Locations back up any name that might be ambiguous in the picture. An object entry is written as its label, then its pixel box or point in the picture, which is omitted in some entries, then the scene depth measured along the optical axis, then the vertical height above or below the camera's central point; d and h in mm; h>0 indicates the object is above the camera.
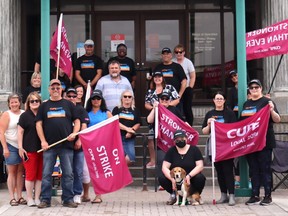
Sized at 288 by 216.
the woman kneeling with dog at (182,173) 9039 -916
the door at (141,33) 15523 +2294
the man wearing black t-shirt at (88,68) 12820 +1114
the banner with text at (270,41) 9875 +1290
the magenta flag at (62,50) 10086 +1213
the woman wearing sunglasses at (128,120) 10641 -70
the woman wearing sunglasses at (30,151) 9086 -529
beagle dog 9008 -1150
